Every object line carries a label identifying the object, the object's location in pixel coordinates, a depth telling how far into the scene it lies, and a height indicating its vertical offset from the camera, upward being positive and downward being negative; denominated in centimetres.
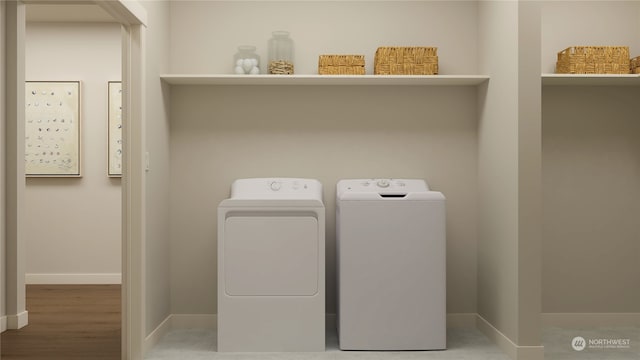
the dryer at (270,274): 335 -53
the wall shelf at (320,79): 363 +64
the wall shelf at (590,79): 360 +63
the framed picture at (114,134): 555 +45
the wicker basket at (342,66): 374 +73
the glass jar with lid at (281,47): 386 +88
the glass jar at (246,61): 378 +78
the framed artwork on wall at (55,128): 555 +51
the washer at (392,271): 338 -52
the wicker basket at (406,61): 375 +77
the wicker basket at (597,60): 367 +75
